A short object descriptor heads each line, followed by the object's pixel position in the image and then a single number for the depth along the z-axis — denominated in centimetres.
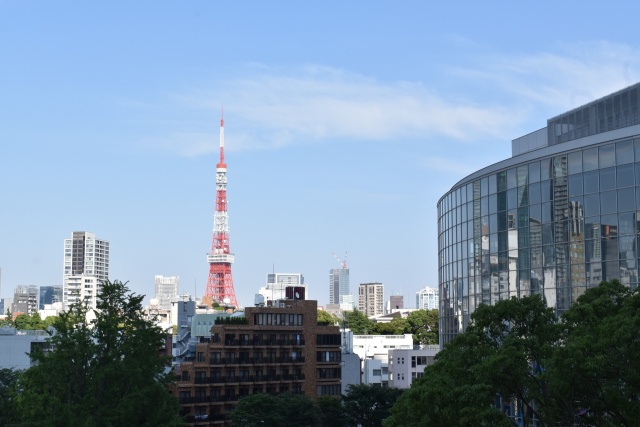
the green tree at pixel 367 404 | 11000
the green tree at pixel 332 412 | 11138
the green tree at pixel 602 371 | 3247
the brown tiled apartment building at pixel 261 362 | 11438
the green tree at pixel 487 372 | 3703
